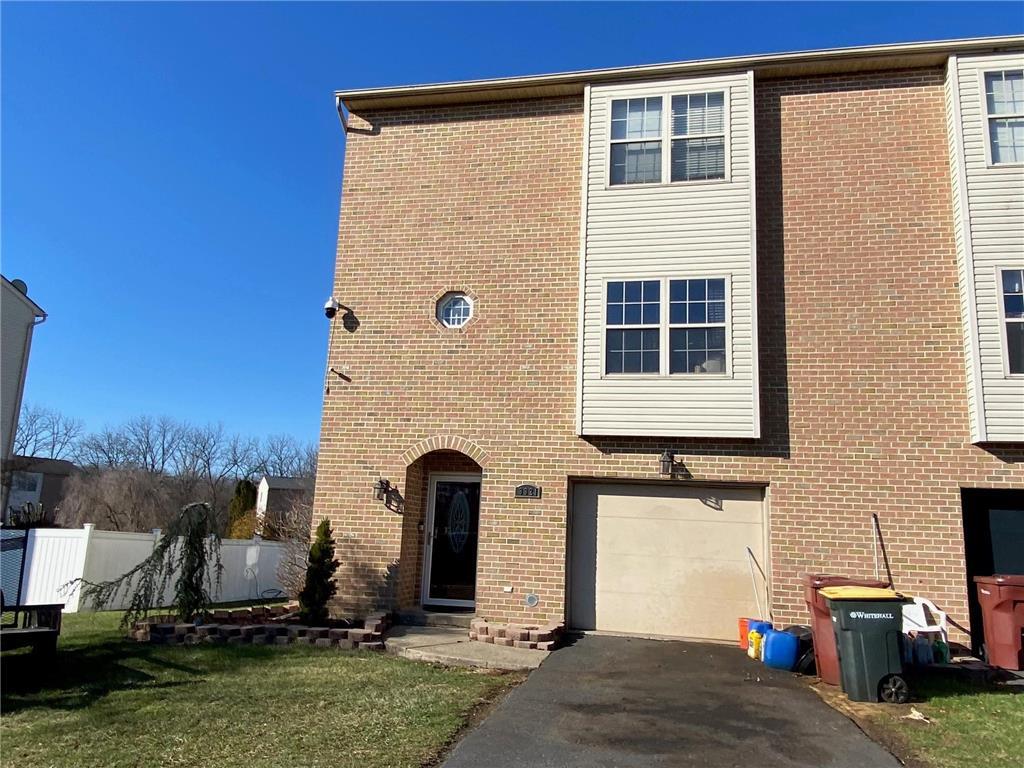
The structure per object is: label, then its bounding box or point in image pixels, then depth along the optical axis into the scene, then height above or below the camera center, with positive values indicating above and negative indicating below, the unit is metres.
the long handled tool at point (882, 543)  9.46 -0.06
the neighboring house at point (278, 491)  41.16 +1.40
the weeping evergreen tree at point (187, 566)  9.94 -0.77
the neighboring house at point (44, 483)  44.85 +1.46
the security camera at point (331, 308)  11.72 +3.34
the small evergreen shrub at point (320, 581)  10.13 -0.91
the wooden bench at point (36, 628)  7.51 -1.29
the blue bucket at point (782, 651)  8.34 -1.33
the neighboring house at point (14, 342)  18.69 +4.20
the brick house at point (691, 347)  9.80 +2.64
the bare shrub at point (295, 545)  14.23 -0.61
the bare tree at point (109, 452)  51.22 +3.95
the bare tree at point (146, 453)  51.19 +3.96
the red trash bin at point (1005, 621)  8.65 -0.92
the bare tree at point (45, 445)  47.17 +4.12
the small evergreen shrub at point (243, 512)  24.16 +0.03
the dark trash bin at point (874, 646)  6.98 -1.04
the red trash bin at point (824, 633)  7.62 -1.03
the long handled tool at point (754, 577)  9.99 -0.59
